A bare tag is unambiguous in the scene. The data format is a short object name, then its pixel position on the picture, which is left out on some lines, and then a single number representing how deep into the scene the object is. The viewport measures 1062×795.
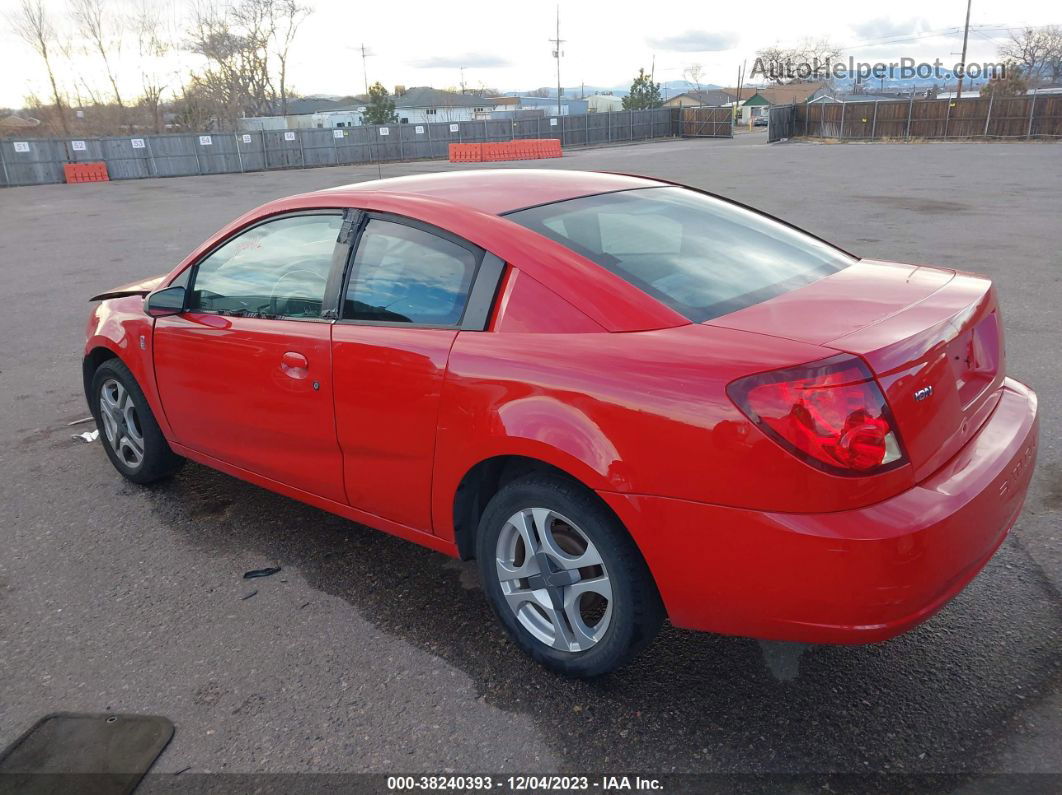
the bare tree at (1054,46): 85.25
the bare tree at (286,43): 64.94
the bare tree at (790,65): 103.69
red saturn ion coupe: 2.04
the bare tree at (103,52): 55.62
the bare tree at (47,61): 53.91
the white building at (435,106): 96.06
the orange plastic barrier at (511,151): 37.06
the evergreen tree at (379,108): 82.81
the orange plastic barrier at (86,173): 32.50
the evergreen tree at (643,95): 94.06
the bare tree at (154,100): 60.41
